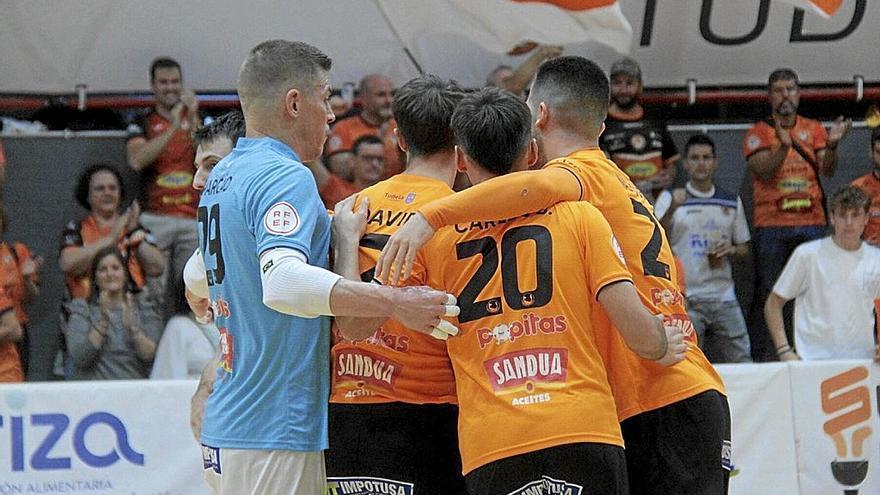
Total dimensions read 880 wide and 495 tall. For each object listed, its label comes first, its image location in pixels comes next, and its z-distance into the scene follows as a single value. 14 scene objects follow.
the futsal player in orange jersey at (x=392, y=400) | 8.23
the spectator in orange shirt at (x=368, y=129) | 19.03
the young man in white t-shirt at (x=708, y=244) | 18.97
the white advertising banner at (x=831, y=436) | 14.98
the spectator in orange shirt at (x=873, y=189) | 19.39
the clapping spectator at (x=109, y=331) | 17.56
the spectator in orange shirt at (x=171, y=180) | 18.64
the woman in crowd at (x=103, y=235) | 18.30
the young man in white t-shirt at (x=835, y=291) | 17.66
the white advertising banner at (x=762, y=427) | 14.80
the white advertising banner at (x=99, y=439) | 13.69
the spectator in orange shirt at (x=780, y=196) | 19.86
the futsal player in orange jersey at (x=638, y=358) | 8.43
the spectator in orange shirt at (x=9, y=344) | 17.06
